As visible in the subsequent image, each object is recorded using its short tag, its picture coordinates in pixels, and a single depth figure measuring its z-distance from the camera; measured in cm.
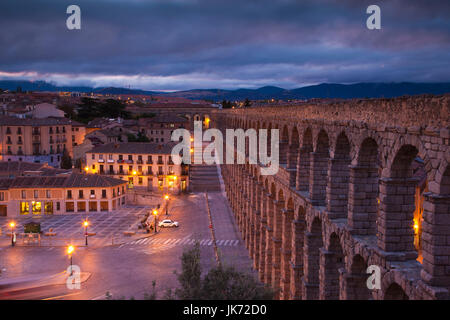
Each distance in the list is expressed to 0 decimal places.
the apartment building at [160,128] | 14250
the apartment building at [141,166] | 9238
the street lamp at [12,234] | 5889
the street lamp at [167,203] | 7724
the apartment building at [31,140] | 11238
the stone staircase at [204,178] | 9700
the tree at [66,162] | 10894
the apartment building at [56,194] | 7594
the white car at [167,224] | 6838
